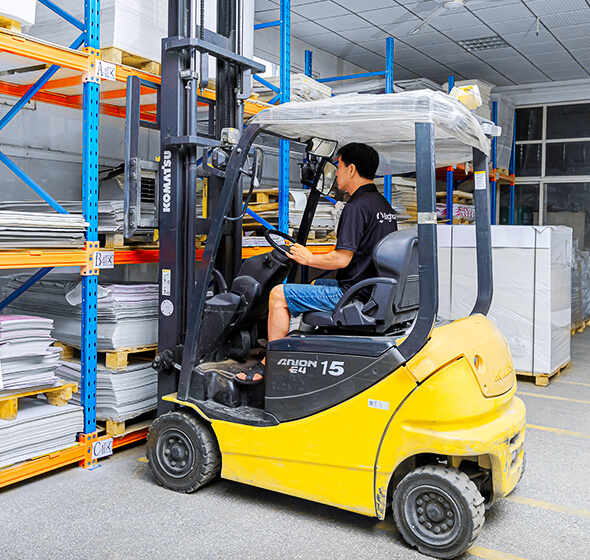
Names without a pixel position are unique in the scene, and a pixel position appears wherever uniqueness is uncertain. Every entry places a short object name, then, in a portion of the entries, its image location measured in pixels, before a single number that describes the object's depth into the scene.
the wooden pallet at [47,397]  4.23
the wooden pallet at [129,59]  4.75
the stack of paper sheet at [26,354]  4.23
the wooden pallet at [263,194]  7.04
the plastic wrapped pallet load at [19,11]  4.00
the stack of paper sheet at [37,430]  4.19
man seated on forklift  3.96
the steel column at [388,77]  9.48
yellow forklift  3.47
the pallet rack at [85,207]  4.15
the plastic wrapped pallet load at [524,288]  7.59
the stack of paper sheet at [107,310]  4.89
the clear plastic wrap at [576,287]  10.69
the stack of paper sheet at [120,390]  4.86
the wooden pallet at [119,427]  4.88
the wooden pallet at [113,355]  4.89
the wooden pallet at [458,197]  12.80
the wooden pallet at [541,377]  7.55
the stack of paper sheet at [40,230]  4.06
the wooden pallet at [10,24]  4.08
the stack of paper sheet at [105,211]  4.87
